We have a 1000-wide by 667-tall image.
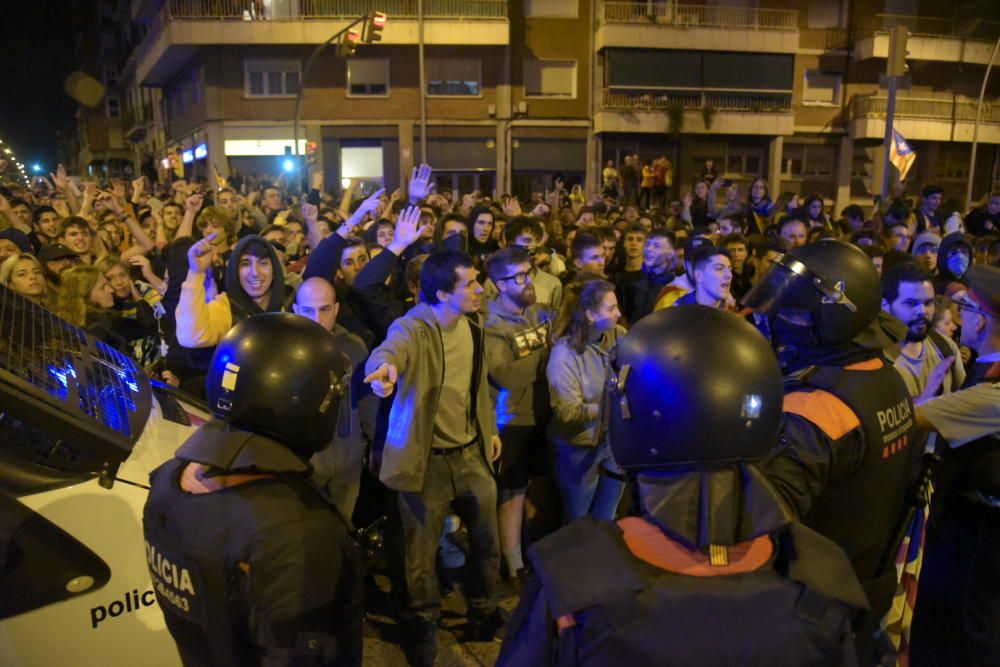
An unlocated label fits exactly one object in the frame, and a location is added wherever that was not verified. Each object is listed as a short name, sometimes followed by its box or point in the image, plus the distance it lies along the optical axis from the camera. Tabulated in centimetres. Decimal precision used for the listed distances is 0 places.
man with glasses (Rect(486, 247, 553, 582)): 448
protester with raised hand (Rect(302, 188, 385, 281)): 490
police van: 219
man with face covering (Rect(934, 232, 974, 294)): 657
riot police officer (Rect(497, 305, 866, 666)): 131
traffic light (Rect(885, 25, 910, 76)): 1047
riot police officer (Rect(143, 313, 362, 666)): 176
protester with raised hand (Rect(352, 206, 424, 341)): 458
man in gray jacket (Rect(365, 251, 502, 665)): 360
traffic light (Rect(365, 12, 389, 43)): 1955
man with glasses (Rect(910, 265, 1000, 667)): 263
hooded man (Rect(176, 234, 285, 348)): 400
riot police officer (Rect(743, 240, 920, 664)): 214
